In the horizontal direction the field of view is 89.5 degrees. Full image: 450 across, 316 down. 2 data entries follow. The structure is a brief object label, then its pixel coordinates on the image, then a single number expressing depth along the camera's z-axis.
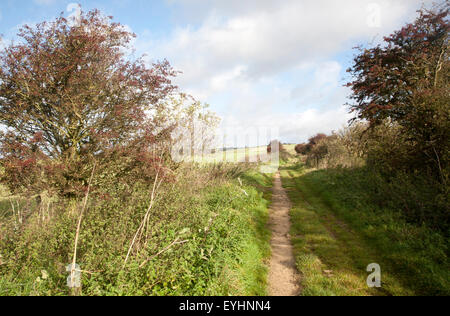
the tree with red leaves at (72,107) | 6.16
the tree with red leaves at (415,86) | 8.08
